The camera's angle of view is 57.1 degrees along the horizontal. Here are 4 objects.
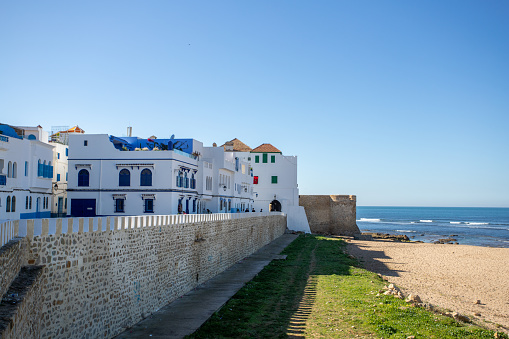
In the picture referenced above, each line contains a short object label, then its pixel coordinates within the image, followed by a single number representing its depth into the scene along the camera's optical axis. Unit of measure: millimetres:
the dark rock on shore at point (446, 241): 61544
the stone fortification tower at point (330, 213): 62531
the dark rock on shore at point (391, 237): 62831
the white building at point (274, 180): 58059
